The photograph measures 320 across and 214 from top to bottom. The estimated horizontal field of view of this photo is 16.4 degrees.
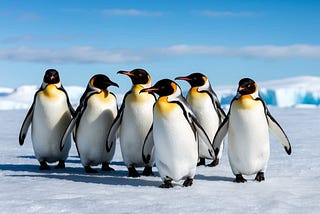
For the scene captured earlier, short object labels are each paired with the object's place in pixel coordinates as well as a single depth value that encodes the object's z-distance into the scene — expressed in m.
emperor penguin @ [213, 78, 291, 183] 10.50
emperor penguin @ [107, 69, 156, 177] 11.23
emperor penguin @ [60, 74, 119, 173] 11.76
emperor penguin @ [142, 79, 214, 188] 9.89
